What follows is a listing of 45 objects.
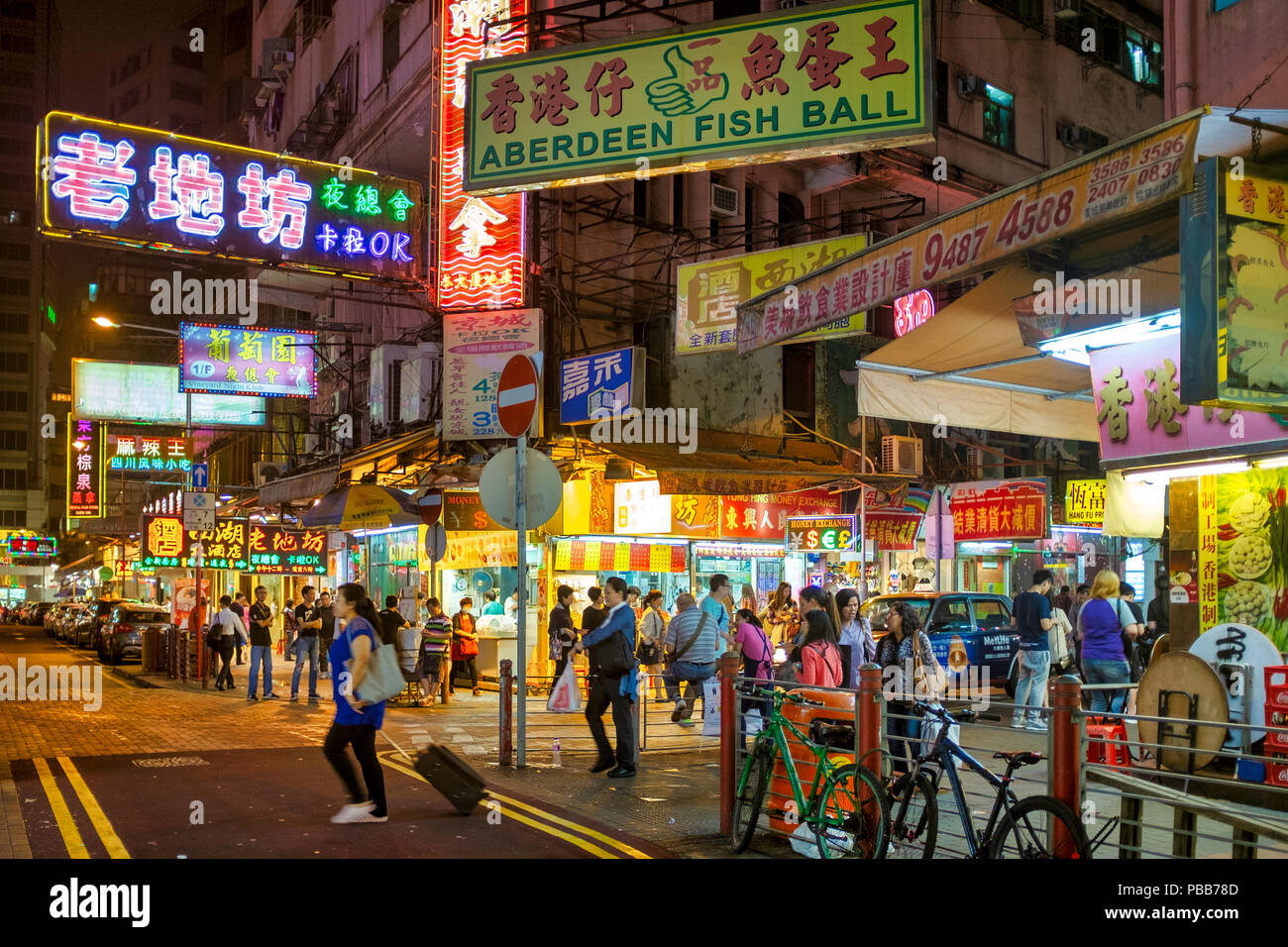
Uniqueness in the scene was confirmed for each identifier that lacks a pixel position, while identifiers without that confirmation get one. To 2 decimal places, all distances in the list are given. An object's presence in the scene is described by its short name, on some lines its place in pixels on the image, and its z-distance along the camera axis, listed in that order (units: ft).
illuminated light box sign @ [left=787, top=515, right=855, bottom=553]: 69.41
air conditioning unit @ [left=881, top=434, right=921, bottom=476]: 74.59
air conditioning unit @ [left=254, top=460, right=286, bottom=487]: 112.06
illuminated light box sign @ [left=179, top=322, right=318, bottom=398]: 83.35
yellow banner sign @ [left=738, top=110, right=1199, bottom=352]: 21.07
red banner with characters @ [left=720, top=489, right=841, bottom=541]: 73.10
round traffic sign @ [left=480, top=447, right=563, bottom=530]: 37.70
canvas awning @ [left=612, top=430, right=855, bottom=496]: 60.95
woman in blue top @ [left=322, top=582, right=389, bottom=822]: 28.43
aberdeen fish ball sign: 37.52
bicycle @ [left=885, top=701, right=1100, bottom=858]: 18.67
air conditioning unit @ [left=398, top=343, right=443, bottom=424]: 75.41
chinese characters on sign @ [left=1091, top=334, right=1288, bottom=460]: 27.66
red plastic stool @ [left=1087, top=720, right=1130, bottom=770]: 27.66
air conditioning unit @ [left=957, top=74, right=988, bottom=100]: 84.74
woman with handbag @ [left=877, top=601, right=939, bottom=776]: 33.42
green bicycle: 22.84
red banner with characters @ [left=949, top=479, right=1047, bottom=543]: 66.64
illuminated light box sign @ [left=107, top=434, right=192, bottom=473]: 130.41
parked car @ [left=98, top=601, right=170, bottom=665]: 101.19
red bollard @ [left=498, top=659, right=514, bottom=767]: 39.73
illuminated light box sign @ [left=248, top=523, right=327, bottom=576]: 90.89
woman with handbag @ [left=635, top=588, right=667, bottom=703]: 53.42
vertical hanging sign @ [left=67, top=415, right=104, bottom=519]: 150.00
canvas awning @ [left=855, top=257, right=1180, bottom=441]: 28.40
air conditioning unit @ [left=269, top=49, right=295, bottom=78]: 115.03
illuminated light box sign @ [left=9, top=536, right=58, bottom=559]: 281.95
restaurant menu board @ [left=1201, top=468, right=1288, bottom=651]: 28.55
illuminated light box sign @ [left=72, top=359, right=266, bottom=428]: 100.94
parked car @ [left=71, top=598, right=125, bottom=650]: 118.62
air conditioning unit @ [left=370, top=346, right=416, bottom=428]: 80.02
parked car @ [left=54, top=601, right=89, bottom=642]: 160.49
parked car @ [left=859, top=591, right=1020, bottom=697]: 60.64
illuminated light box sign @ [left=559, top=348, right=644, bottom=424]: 62.80
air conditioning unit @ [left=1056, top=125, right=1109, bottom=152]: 94.02
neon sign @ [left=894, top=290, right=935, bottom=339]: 69.05
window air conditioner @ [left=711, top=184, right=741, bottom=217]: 77.15
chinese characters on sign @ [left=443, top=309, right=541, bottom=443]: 65.16
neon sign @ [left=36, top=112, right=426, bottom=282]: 54.03
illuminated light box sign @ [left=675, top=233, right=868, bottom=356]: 55.42
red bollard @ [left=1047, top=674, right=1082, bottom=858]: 18.83
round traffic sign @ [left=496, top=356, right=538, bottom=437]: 37.68
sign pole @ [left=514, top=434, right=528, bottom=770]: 37.63
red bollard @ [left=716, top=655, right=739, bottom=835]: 27.91
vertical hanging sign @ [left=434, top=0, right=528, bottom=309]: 66.90
